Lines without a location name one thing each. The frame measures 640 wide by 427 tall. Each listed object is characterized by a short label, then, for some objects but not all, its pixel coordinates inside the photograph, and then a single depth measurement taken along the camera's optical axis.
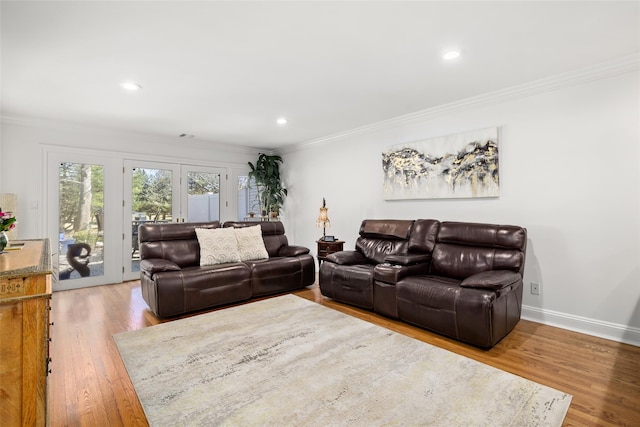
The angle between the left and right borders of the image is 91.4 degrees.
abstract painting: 3.48
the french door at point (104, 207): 4.50
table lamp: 4.78
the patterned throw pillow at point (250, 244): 4.25
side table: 4.63
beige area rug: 1.74
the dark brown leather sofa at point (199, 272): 3.33
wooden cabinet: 1.28
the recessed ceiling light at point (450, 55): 2.51
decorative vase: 1.78
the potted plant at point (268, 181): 6.25
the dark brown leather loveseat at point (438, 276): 2.58
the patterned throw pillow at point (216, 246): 3.98
